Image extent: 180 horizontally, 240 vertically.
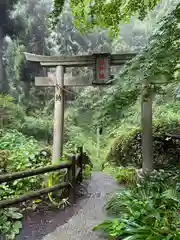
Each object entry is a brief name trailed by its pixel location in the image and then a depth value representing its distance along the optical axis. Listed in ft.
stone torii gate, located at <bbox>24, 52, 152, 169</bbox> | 15.34
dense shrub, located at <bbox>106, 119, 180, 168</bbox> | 18.94
